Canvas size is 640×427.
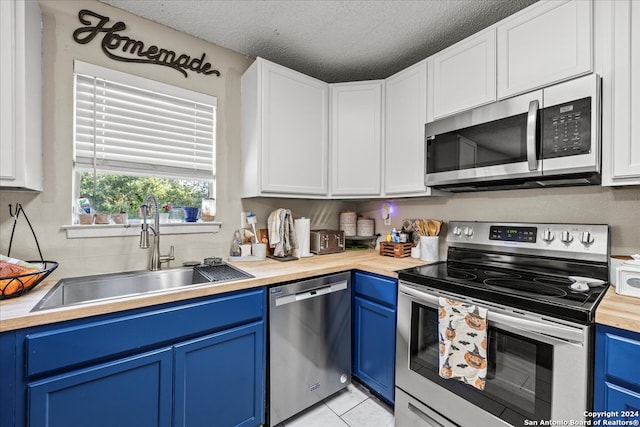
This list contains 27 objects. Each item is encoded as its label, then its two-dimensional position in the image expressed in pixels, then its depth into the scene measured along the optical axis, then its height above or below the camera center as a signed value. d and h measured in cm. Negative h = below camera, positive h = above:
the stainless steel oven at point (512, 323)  111 -47
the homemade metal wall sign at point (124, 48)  165 +103
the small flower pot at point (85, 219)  163 -5
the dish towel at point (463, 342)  130 -61
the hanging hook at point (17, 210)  146 +0
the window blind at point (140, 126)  167 +55
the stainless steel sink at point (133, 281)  149 -40
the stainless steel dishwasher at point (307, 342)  165 -81
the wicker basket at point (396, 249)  226 -29
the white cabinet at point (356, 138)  234 +61
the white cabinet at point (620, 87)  123 +55
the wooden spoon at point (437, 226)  216 -10
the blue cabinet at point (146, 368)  104 -67
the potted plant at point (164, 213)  193 -1
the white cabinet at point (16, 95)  124 +51
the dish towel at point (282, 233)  216 -16
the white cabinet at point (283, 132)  203 +60
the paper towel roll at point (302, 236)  227 -19
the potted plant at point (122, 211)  175 +0
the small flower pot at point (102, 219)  168 -5
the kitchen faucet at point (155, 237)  171 -16
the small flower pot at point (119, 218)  175 -4
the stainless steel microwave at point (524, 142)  133 +38
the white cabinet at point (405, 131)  205 +61
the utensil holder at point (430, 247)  211 -25
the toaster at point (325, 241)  236 -25
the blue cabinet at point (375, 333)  179 -79
